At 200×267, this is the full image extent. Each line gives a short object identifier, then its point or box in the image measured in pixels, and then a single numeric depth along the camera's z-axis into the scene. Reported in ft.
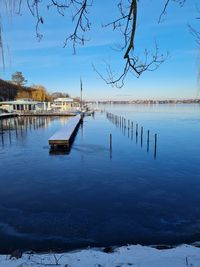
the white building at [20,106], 193.47
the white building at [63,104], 240.12
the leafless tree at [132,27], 8.01
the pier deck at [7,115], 155.57
